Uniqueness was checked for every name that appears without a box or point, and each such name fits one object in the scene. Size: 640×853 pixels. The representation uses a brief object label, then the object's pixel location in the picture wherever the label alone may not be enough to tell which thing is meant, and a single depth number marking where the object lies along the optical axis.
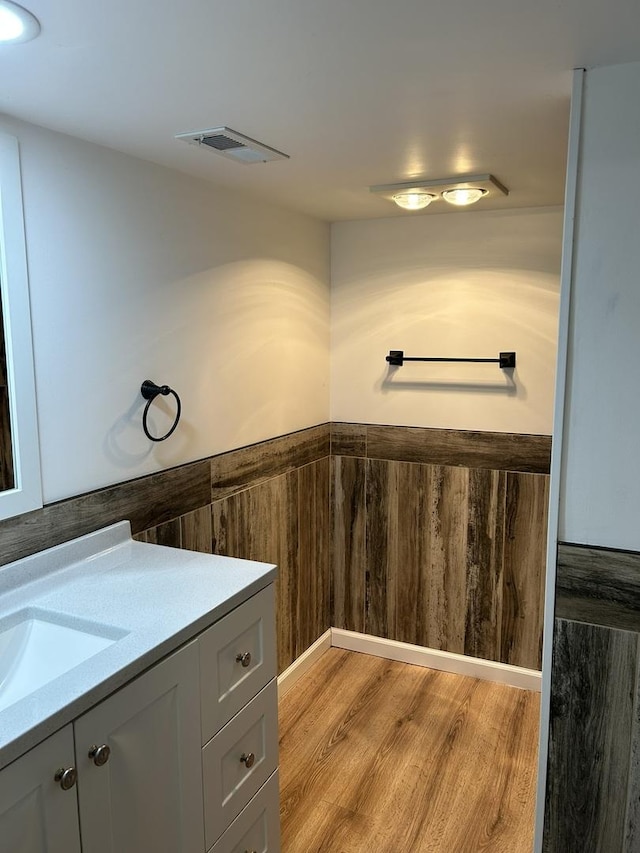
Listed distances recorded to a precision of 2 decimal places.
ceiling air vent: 1.76
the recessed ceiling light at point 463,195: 2.40
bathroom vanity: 1.19
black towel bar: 2.91
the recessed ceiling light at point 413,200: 2.48
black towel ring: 2.10
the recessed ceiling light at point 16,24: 1.08
